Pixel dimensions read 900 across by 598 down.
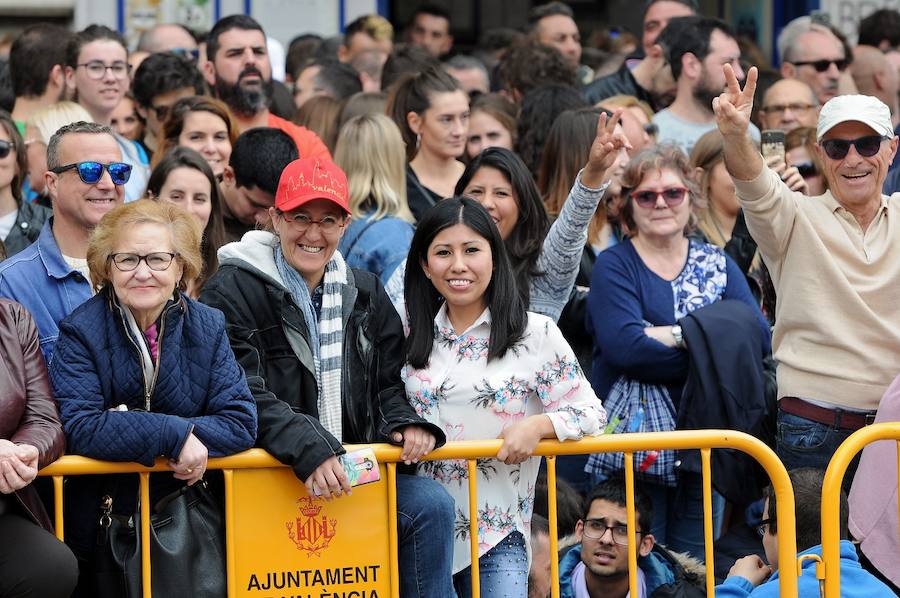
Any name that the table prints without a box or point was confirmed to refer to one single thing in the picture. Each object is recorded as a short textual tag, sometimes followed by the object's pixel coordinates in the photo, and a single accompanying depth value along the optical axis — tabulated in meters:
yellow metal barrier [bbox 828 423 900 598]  10.00
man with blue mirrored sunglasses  10.55
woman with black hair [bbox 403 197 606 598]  10.21
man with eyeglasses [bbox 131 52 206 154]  16.30
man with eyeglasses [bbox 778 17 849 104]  20.33
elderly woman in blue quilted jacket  9.24
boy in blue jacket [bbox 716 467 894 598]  10.17
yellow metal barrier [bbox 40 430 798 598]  9.66
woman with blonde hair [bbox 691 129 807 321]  14.19
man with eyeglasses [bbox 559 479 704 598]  11.47
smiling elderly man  11.52
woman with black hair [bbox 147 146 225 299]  12.67
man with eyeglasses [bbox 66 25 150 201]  15.93
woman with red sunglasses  12.48
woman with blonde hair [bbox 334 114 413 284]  13.20
